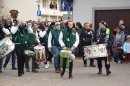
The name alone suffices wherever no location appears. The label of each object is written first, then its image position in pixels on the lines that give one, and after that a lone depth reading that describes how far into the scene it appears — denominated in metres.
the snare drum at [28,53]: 11.28
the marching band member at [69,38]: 11.30
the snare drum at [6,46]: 10.51
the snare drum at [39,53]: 12.02
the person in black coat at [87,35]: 14.38
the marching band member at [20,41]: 11.32
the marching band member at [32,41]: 12.16
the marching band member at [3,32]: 11.77
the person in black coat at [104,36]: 11.84
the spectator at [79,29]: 17.16
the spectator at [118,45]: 15.41
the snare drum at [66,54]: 10.87
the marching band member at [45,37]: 13.20
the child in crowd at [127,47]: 14.94
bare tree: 44.26
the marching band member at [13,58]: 12.89
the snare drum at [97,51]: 11.12
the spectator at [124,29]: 15.83
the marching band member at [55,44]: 12.08
